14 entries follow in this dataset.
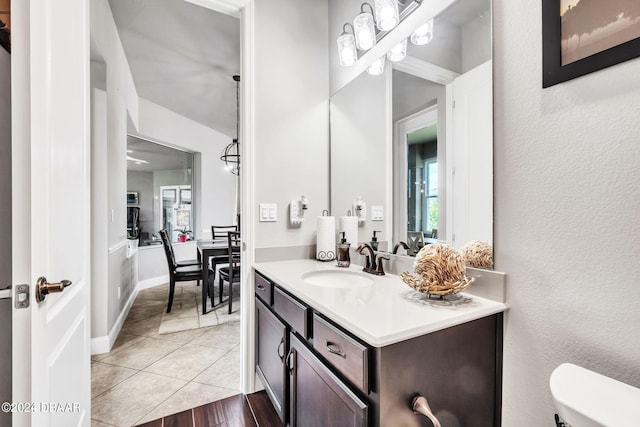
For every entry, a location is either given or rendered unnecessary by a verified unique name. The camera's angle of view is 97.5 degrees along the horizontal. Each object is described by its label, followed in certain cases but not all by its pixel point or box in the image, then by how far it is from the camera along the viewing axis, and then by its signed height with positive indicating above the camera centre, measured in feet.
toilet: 1.95 -1.42
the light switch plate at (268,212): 6.04 +0.02
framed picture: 2.44 +1.67
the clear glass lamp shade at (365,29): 5.39 +3.57
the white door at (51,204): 2.41 +0.11
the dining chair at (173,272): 10.80 -2.31
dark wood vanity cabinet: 2.61 -1.75
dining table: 10.45 -1.69
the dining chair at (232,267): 10.29 -2.16
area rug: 9.41 -3.77
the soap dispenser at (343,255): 5.61 -0.85
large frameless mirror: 3.69 +1.25
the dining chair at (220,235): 13.33 -1.29
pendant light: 12.71 +3.95
